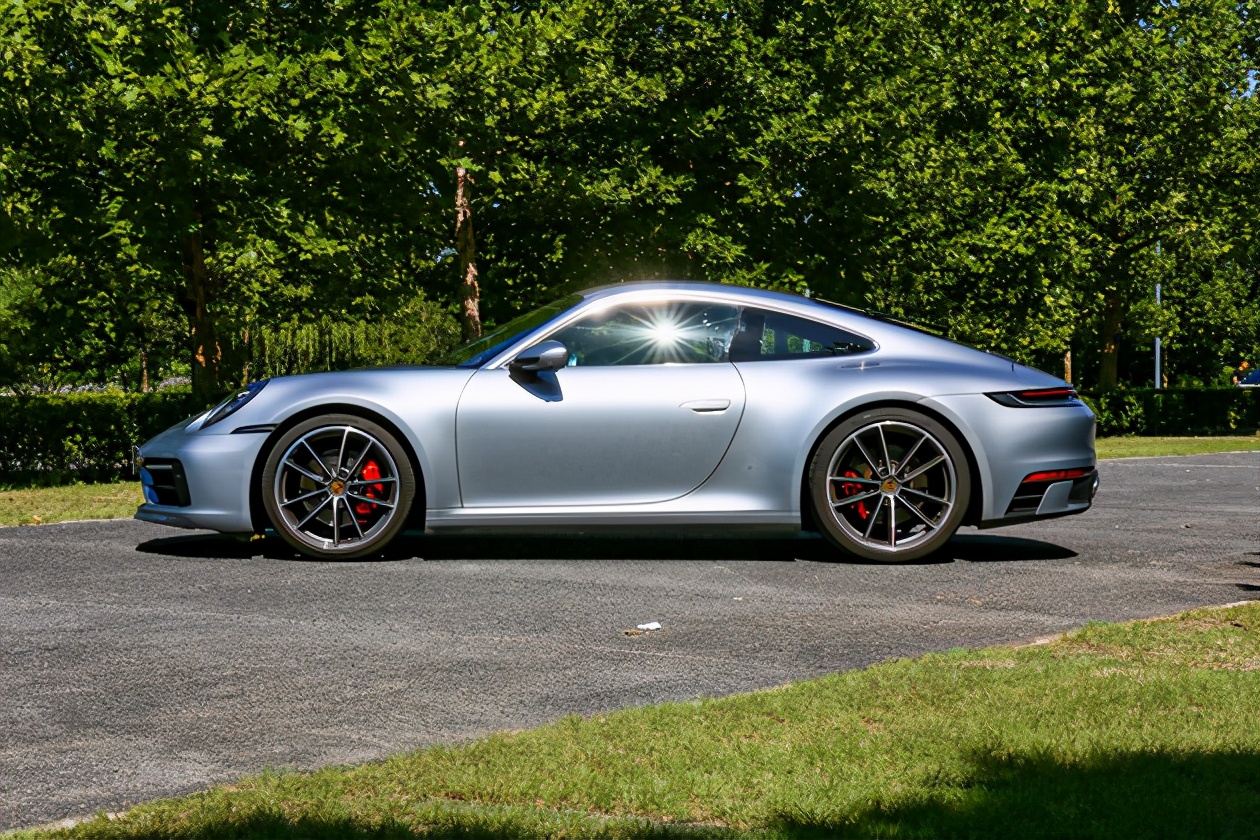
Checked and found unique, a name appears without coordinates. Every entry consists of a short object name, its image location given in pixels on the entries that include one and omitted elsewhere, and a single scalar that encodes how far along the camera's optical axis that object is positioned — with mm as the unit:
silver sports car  7605
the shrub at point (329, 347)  41125
